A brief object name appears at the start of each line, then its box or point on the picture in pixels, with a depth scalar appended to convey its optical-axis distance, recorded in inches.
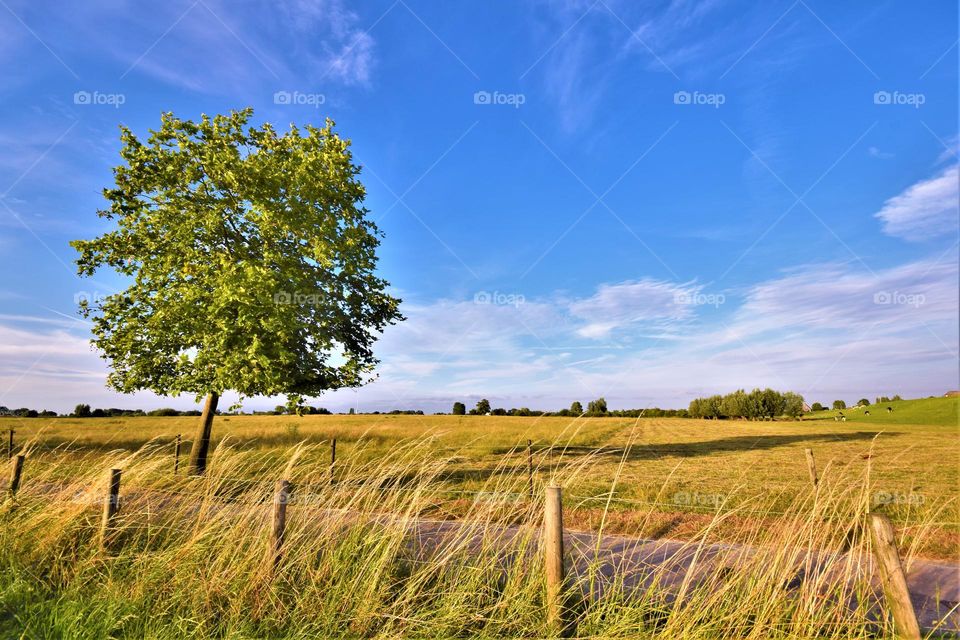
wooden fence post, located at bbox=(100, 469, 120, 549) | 252.2
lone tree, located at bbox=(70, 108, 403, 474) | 643.5
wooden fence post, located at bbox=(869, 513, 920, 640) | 163.2
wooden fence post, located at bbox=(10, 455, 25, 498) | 328.3
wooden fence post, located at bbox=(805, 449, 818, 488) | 497.0
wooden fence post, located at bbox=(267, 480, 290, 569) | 220.2
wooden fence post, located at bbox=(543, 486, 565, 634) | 186.9
